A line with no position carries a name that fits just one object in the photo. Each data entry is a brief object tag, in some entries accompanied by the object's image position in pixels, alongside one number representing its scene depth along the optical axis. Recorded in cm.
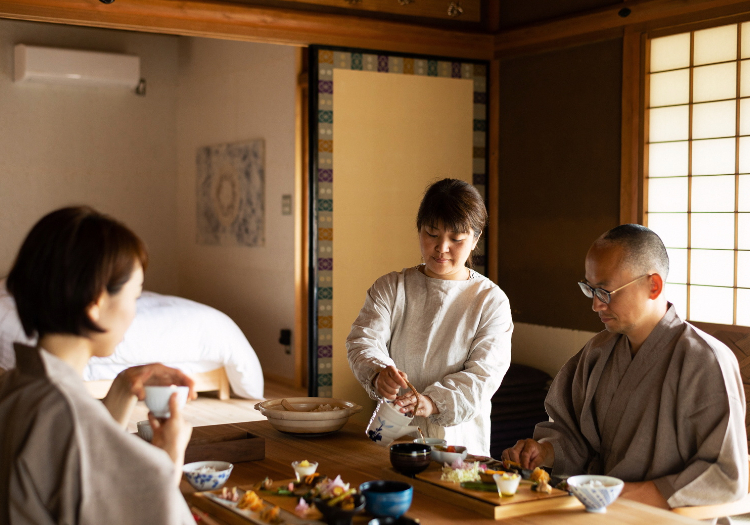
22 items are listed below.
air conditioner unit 730
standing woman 235
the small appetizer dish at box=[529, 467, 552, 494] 168
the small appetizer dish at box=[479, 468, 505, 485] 173
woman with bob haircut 119
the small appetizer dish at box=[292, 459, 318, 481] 175
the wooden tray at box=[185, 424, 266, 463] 200
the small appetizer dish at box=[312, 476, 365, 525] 147
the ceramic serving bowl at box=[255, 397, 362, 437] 225
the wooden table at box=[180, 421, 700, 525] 158
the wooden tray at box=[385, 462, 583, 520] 160
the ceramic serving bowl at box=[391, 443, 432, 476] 182
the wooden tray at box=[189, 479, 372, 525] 152
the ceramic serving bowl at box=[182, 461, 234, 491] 173
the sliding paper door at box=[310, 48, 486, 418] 460
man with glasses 187
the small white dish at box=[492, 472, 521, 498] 164
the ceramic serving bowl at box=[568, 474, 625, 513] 160
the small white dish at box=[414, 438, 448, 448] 197
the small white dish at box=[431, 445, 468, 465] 188
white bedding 536
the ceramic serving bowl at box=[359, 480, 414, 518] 152
